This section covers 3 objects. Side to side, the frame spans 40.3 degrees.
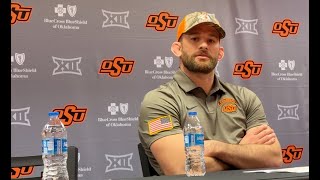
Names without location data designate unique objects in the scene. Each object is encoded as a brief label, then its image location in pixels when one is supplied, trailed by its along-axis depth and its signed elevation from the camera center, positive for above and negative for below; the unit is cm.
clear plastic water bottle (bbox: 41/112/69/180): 146 -26
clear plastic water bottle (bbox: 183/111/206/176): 181 -32
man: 207 -15
